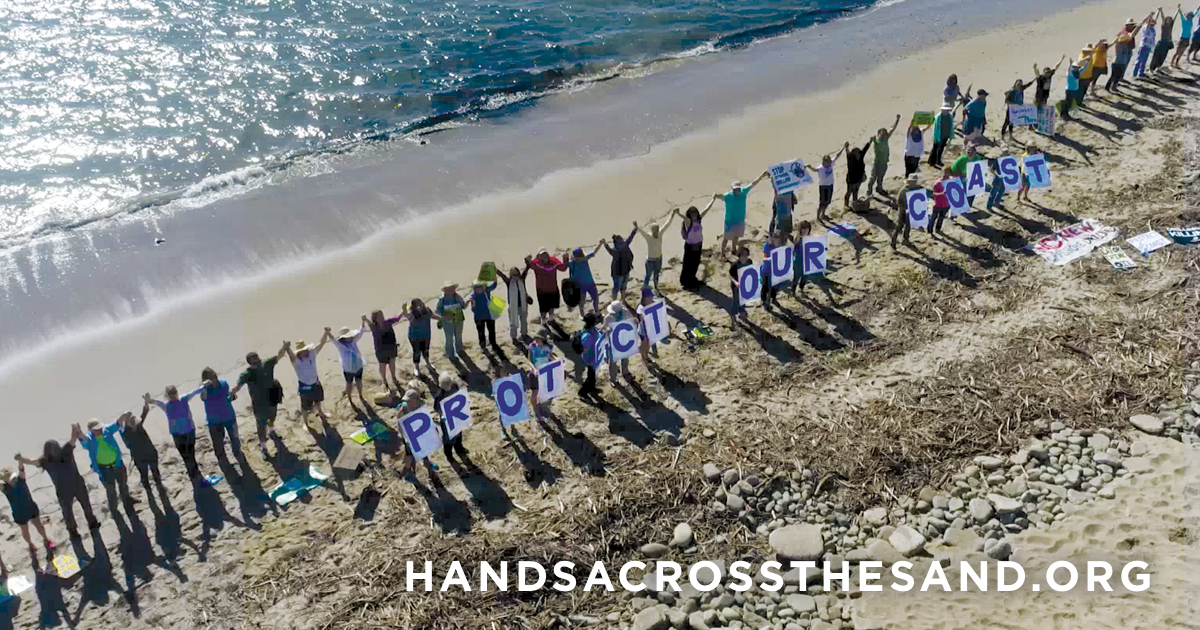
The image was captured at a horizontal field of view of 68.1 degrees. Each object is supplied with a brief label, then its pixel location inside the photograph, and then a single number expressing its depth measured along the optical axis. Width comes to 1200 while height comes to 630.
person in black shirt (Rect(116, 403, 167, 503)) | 12.61
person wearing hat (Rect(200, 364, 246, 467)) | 13.18
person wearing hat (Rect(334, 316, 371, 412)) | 14.02
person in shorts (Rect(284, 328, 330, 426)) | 13.64
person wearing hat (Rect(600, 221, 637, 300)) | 15.95
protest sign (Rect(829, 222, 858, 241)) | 18.53
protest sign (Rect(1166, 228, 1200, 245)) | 16.47
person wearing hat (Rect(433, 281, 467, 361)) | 15.07
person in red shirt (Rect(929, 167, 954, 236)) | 17.44
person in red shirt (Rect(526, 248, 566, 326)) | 15.70
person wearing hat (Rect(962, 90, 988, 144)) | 20.83
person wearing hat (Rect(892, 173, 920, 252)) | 17.38
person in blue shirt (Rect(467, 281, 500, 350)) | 15.29
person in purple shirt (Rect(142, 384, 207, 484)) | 12.85
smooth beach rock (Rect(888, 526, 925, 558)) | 10.61
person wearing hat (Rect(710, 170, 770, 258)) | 17.38
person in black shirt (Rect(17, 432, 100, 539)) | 11.95
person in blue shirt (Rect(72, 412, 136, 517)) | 12.36
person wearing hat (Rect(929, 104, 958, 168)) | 20.86
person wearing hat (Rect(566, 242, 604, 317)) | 15.88
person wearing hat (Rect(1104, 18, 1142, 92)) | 23.44
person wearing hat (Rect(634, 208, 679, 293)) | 16.33
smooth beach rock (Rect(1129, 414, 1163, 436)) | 12.13
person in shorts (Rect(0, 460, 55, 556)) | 11.53
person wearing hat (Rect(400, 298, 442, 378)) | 14.63
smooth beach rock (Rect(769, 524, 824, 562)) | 10.71
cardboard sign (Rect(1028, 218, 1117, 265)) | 16.58
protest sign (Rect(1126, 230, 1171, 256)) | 16.34
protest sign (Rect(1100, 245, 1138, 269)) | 16.02
